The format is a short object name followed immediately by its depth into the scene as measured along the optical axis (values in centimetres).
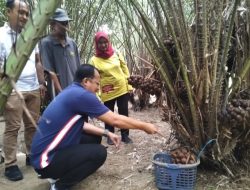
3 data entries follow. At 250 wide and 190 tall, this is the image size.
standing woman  240
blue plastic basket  170
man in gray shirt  215
